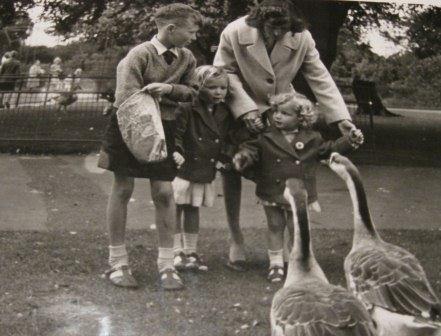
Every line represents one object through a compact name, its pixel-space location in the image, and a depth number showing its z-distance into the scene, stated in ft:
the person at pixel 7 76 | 59.31
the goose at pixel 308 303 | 12.43
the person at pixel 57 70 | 76.77
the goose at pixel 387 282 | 14.06
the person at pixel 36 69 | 99.98
